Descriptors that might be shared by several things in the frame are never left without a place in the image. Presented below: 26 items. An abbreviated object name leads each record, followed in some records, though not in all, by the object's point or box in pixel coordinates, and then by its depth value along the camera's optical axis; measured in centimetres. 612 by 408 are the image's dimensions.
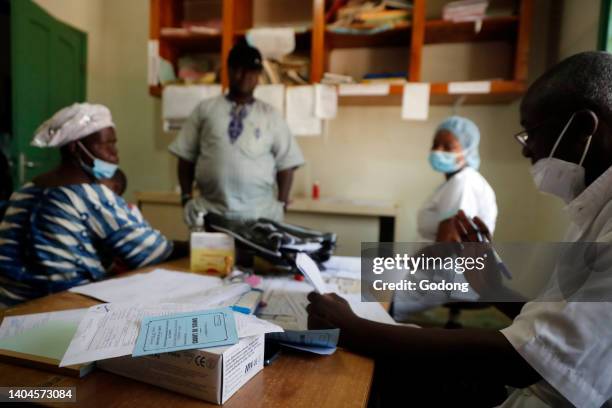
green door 230
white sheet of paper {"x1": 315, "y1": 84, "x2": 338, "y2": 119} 235
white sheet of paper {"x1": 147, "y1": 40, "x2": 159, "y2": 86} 255
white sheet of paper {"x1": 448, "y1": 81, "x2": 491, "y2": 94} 214
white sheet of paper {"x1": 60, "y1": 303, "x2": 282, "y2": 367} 48
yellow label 108
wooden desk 48
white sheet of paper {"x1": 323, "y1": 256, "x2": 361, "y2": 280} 111
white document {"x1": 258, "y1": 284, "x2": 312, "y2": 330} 75
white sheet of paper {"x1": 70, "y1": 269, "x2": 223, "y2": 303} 82
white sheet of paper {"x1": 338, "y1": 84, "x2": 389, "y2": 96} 228
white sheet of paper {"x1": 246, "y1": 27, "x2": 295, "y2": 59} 239
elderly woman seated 96
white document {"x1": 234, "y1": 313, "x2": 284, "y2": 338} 54
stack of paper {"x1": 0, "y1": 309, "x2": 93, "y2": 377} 54
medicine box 47
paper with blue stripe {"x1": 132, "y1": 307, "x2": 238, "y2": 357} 48
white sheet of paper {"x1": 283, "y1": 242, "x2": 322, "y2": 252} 108
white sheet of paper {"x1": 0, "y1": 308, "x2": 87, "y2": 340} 63
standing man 182
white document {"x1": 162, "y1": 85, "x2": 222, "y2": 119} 251
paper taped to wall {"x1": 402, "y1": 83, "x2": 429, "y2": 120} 221
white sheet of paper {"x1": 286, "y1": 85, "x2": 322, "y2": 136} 238
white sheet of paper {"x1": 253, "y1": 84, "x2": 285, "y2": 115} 242
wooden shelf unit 213
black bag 108
